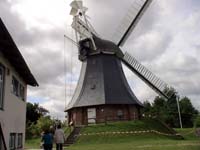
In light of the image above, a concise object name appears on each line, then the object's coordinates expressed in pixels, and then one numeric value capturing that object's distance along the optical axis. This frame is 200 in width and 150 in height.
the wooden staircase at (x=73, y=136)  19.45
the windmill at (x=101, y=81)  23.85
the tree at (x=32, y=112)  41.42
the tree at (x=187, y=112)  42.99
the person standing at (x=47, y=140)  9.11
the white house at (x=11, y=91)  7.53
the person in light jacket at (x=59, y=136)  9.60
